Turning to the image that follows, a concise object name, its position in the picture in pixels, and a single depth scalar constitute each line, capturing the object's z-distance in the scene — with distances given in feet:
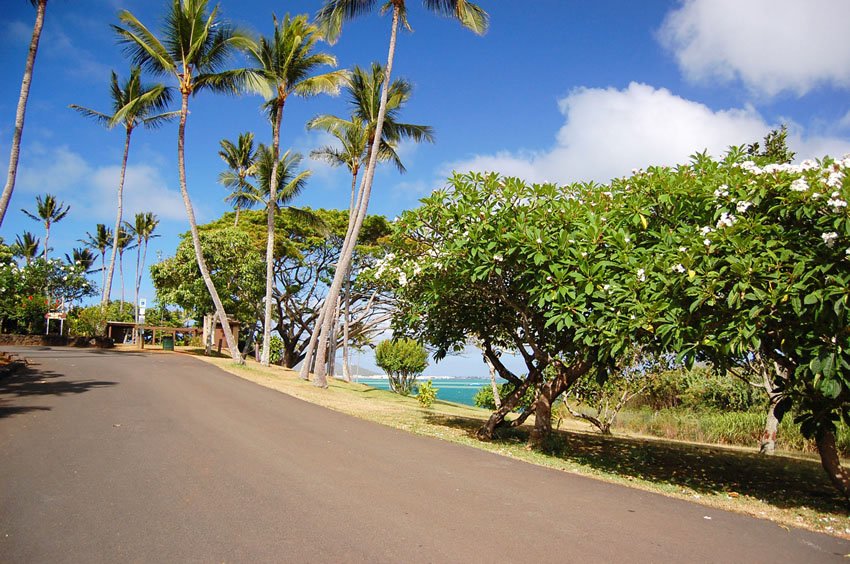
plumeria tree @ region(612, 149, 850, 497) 19.36
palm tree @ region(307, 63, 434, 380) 77.41
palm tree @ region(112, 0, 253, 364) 69.77
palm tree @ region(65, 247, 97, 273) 200.49
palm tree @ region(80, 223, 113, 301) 191.21
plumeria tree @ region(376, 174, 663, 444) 25.66
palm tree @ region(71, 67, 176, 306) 72.40
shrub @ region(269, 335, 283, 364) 132.67
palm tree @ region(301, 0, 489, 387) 62.34
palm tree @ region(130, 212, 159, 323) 180.65
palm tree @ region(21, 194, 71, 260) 173.58
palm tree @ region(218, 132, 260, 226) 97.40
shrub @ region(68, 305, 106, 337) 108.27
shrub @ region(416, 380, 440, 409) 60.95
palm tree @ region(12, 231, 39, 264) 177.06
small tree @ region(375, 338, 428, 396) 114.42
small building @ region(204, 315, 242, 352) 105.60
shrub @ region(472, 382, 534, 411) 94.17
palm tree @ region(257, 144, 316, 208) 89.61
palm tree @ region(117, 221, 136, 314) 185.98
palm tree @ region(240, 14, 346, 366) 73.51
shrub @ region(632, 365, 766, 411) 65.46
